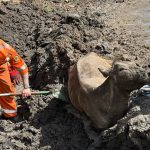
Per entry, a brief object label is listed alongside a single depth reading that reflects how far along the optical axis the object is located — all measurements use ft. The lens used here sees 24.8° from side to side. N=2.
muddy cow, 12.57
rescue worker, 15.53
